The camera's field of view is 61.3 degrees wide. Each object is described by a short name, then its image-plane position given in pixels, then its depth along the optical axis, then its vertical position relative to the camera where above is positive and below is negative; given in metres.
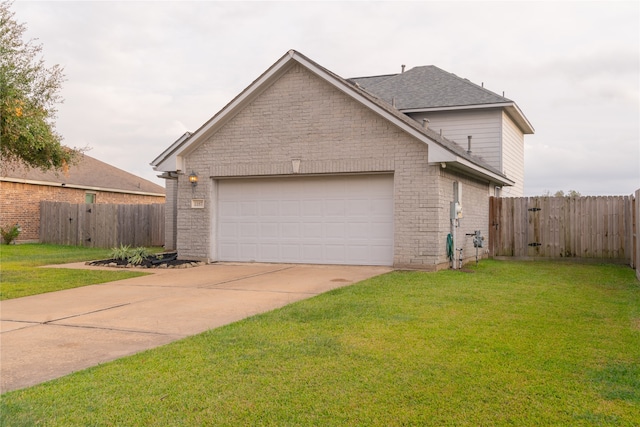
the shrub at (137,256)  13.84 -0.98
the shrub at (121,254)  14.40 -0.95
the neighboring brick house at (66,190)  24.47 +1.48
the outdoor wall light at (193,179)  14.78 +1.09
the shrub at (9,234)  23.56 -0.72
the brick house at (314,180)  12.77 +1.04
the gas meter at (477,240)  14.15 -0.50
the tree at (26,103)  11.66 +2.63
